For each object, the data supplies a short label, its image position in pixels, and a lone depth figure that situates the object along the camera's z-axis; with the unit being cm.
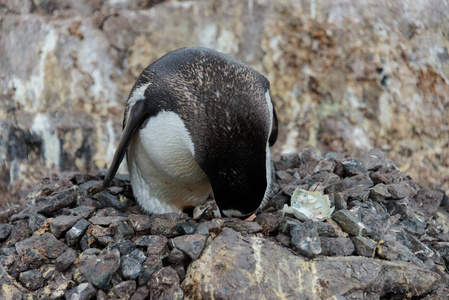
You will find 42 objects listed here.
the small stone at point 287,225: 432
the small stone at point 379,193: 496
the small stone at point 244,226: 432
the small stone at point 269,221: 439
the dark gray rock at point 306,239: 406
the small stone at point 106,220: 454
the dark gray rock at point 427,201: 539
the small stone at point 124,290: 384
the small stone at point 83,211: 479
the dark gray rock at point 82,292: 382
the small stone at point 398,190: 497
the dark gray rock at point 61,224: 452
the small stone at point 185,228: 435
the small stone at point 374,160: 568
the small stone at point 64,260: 411
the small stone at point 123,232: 437
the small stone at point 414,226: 481
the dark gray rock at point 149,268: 393
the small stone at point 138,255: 403
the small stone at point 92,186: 563
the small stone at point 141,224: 444
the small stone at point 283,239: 425
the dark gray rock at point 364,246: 414
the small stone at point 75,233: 443
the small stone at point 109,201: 535
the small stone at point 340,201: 470
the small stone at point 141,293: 384
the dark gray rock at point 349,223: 430
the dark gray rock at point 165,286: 382
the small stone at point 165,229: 438
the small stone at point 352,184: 511
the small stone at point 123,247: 414
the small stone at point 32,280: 403
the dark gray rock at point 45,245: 428
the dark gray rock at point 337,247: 415
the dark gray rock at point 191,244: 403
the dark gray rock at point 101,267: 391
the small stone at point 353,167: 544
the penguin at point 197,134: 417
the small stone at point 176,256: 403
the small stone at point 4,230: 479
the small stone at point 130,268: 394
